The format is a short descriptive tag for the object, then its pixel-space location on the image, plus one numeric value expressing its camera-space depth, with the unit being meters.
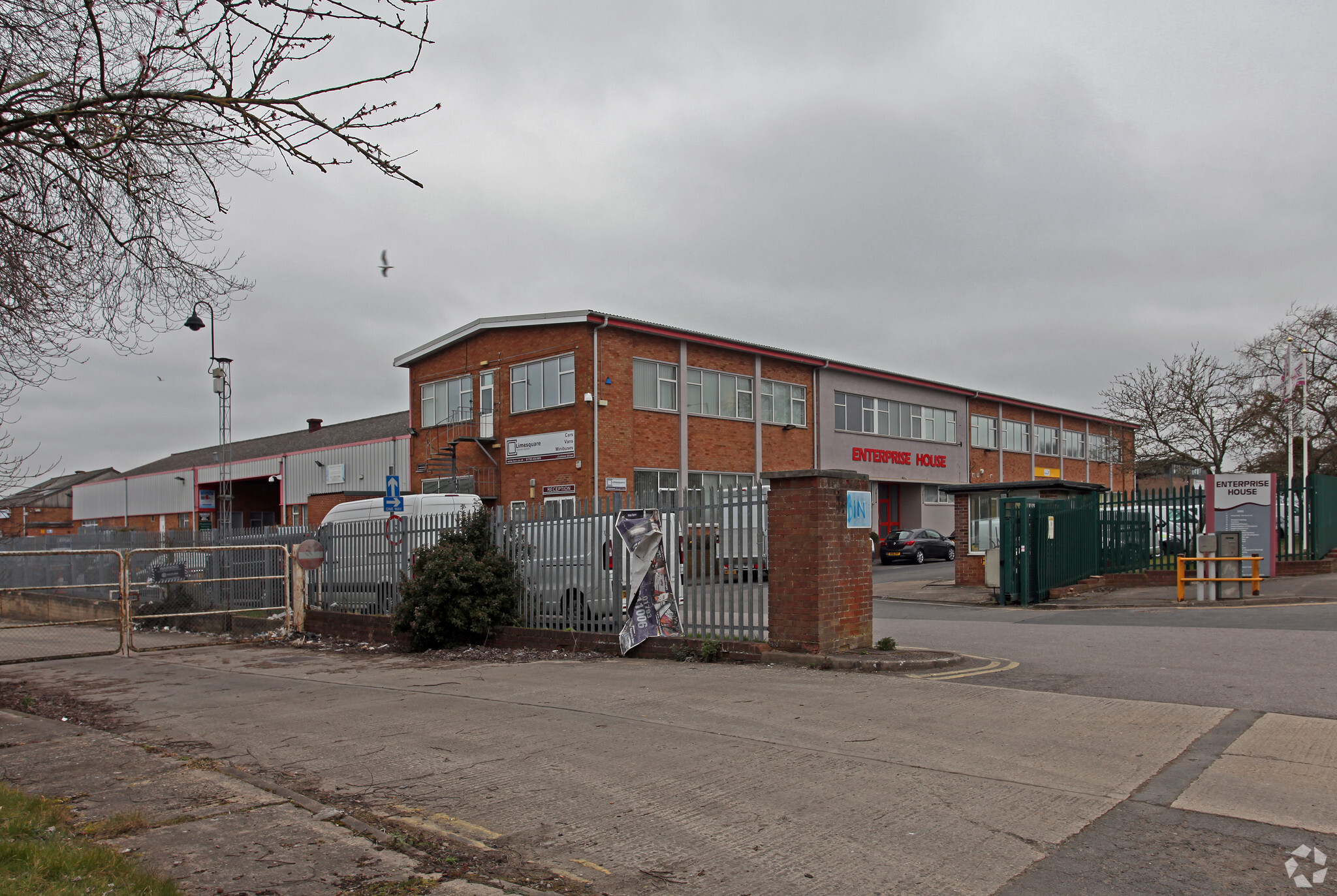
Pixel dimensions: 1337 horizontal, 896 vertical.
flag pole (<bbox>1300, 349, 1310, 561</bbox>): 20.41
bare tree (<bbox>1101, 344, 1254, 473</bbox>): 34.41
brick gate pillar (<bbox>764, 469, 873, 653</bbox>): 10.22
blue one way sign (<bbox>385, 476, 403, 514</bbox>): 15.85
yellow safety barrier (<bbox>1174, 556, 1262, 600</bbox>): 16.92
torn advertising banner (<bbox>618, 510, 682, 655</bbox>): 11.48
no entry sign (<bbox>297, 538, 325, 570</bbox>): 16.80
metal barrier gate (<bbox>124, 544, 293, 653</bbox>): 17.11
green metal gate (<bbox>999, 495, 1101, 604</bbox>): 19.06
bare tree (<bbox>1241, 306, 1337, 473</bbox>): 32.69
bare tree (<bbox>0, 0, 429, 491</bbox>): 6.42
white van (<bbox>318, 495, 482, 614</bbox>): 15.12
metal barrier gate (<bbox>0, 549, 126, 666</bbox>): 18.88
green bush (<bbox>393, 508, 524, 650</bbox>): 13.12
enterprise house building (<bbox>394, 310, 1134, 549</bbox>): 31.89
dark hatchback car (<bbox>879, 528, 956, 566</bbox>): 36.75
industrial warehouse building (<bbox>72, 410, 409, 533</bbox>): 43.47
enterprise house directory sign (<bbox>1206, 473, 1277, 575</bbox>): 18.75
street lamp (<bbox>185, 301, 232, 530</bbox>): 28.11
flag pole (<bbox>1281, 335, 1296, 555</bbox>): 23.48
